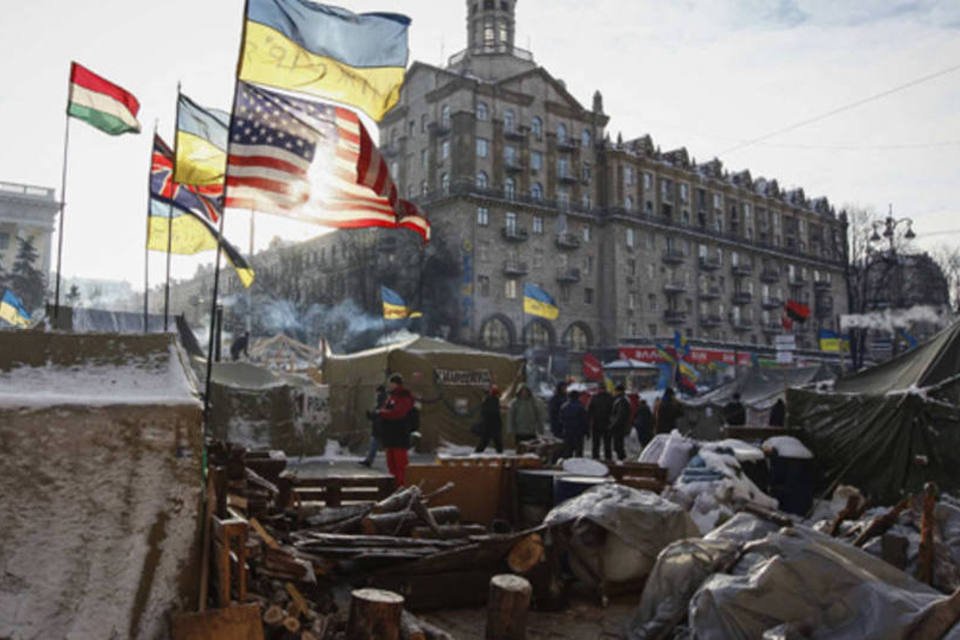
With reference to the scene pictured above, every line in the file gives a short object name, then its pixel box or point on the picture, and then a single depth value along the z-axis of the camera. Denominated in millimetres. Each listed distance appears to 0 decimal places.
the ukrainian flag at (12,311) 24844
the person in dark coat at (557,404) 17391
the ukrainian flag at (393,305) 22750
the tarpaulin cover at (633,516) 6289
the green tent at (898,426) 9586
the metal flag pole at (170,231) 9938
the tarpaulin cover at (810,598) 4309
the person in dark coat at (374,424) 13375
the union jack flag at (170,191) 12477
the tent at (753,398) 22234
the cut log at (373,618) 4184
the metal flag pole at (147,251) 12711
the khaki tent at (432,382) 18859
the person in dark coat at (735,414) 14523
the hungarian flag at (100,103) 11430
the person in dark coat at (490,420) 14539
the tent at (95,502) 3256
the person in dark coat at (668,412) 15344
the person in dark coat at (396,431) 10711
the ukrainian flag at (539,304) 25734
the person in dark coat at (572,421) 14844
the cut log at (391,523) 6523
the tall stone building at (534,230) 56219
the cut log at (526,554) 6078
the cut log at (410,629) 4383
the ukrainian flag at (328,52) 6652
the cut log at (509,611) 5211
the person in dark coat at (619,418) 15508
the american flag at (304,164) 6629
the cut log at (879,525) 6043
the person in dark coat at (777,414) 15430
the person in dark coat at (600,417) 15562
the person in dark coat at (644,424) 17094
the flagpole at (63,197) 10750
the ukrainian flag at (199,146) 11406
